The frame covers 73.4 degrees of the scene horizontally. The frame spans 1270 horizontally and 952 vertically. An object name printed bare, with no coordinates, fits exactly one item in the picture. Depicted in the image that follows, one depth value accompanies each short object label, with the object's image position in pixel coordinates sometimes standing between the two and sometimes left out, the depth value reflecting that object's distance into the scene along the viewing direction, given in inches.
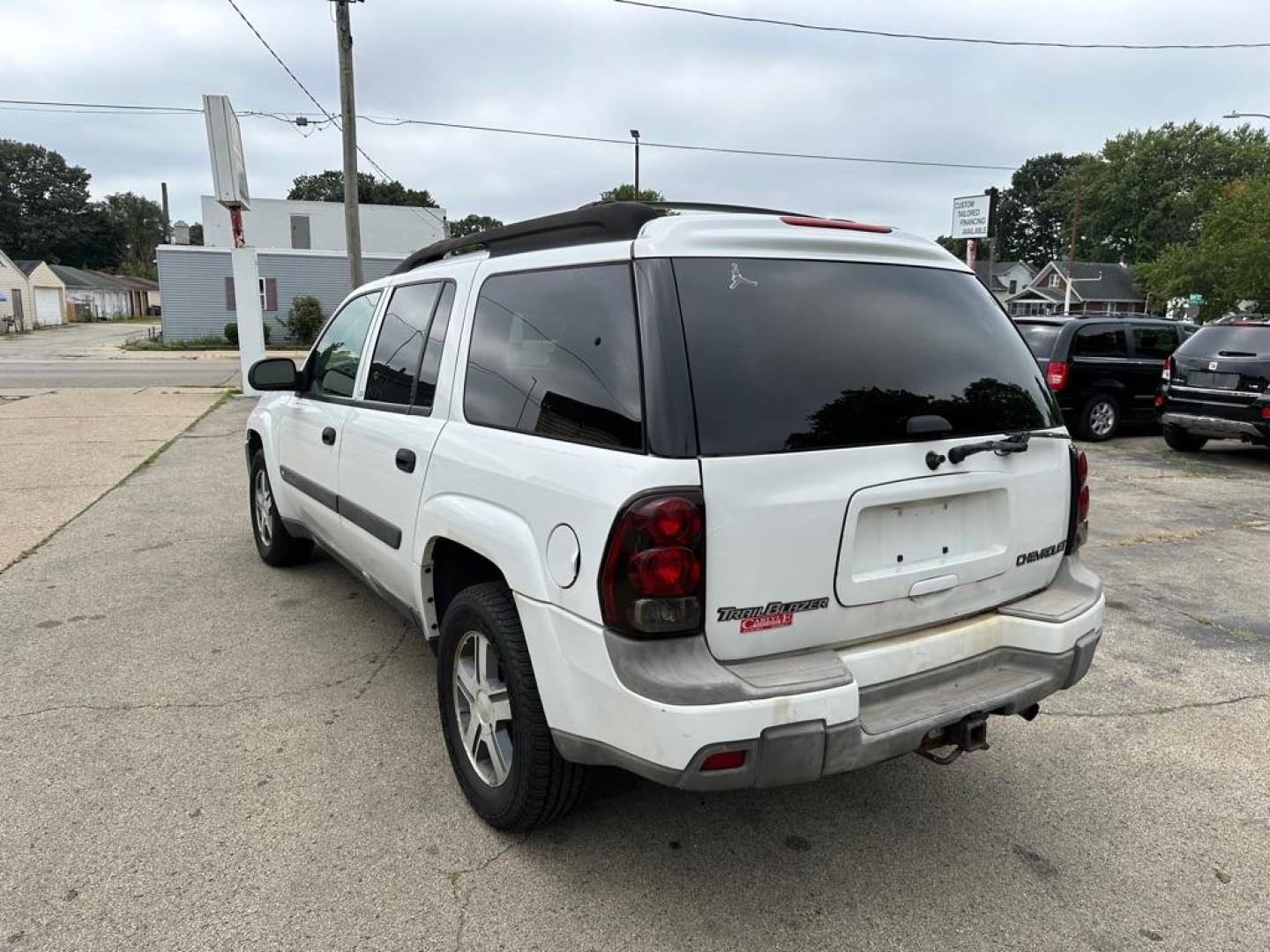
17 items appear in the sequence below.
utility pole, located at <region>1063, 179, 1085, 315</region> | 2170.9
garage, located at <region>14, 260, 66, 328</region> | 2177.7
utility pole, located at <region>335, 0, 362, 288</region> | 634.2
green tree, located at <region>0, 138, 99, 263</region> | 3617.1
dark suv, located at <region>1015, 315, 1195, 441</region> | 453.4
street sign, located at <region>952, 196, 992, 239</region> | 650.8
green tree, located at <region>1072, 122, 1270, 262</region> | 2859.3
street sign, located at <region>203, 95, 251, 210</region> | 583.2
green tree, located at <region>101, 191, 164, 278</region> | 4077.3
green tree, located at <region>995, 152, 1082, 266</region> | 4222.4
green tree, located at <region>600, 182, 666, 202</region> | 1969.2
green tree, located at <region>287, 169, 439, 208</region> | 2672.2
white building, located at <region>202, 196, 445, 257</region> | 1596.9
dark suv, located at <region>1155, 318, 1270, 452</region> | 368.2
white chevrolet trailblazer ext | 82.4
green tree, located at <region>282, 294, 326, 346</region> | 1210.0
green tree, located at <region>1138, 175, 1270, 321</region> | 1197.7
